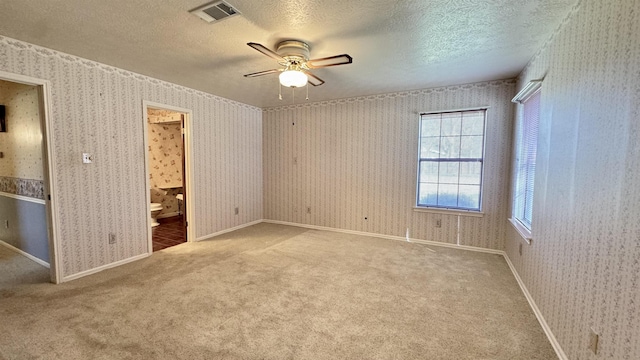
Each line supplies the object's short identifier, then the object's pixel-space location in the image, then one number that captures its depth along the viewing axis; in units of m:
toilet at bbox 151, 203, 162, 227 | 5.08
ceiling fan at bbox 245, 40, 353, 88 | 2.39
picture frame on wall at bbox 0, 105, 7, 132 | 3.55
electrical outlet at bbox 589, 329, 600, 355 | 1.44
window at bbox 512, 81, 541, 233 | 2.72
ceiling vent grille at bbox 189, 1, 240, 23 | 1.90
